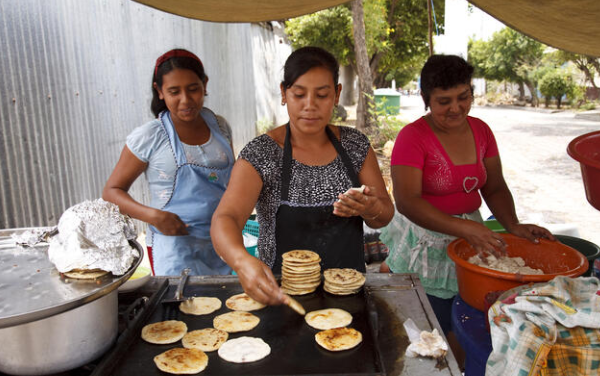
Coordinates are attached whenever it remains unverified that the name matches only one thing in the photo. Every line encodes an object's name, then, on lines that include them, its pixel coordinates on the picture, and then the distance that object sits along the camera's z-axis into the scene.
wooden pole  5.30
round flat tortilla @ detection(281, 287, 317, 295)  1.86
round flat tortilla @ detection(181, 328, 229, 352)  1.57
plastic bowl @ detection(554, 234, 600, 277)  2.33
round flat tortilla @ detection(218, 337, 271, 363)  1.47
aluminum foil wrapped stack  1.31
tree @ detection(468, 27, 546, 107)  26.38
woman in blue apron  2.49
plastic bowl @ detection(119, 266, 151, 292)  1.85
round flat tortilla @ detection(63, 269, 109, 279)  1.30
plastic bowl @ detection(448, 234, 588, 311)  1.83
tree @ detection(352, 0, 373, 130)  10.02
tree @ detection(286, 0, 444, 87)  14.77
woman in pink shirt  2.44
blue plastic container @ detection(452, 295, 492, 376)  1.78
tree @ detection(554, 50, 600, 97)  21.42
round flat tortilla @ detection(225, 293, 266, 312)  1.80
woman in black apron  1.95
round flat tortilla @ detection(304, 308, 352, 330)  1.62
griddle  1.40
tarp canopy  2.45
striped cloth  1.43
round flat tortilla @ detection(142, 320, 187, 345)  1.57
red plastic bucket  1.89
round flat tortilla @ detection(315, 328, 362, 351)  1.49
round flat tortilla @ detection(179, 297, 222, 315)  1.77
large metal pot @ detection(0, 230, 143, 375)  1.18
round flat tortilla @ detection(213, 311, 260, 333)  1.66
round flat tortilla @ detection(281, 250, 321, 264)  1.87
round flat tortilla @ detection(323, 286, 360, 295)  1.84
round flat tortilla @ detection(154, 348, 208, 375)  1.41
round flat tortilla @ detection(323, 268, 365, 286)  1.83
